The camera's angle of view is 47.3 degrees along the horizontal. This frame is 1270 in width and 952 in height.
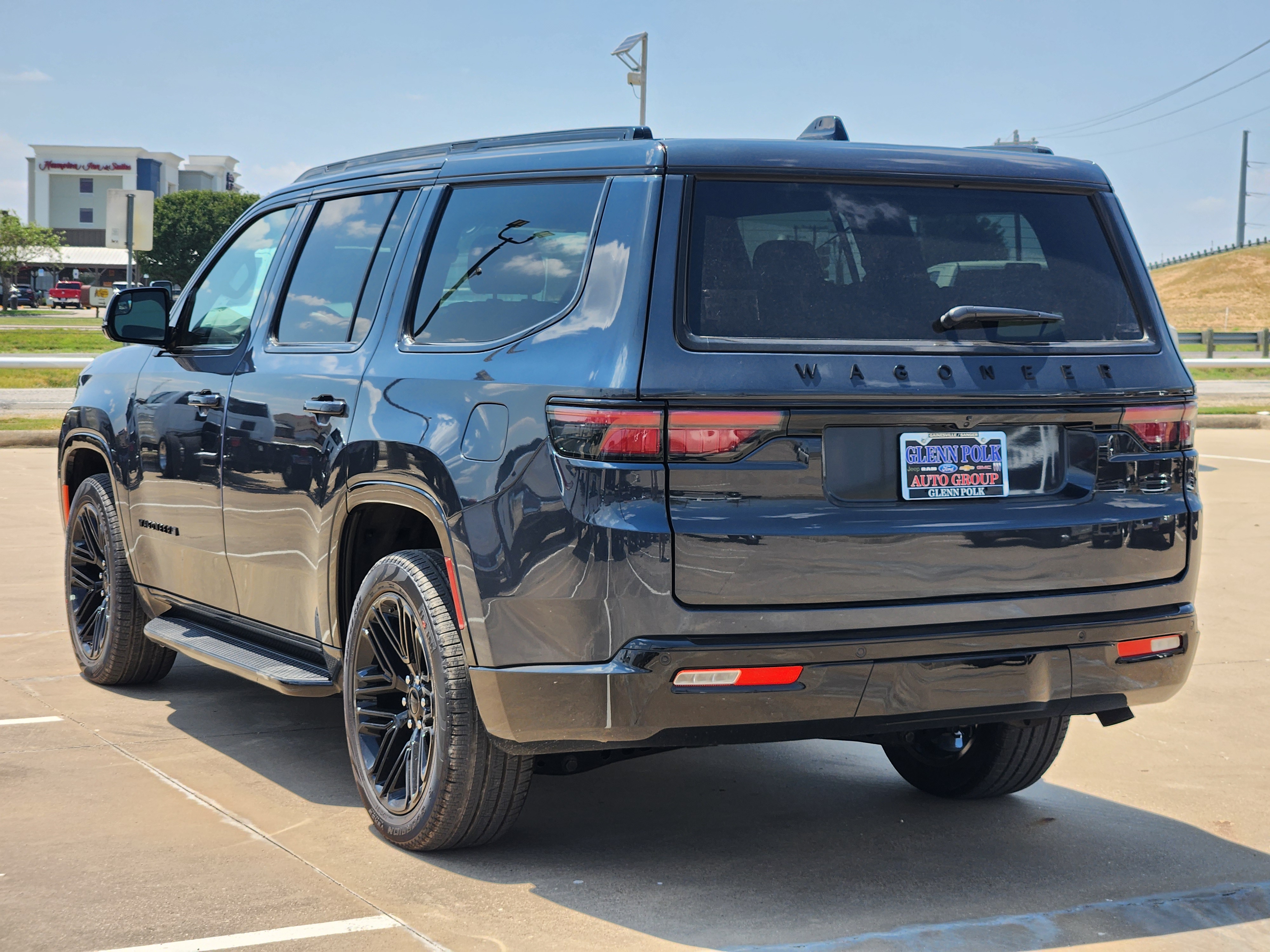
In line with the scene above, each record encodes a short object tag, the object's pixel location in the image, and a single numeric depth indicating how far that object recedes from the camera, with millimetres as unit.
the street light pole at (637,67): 18391
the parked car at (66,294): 82000
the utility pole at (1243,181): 122312
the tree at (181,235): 93812
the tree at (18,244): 78625
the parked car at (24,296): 81812
